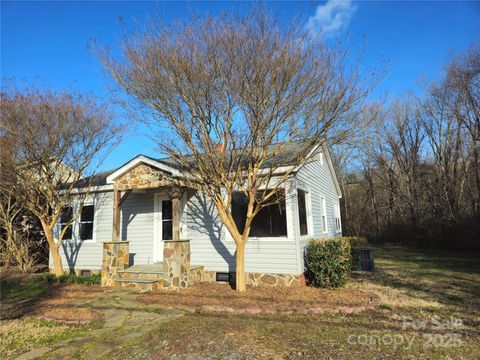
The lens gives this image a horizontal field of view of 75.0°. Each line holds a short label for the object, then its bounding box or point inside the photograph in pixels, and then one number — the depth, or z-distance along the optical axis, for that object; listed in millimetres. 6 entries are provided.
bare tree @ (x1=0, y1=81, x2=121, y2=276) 9289
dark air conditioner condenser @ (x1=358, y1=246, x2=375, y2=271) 10509
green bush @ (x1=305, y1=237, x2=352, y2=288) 7543
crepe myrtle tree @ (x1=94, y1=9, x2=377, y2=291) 6453
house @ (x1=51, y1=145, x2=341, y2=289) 8070
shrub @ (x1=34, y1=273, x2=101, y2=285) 9062
